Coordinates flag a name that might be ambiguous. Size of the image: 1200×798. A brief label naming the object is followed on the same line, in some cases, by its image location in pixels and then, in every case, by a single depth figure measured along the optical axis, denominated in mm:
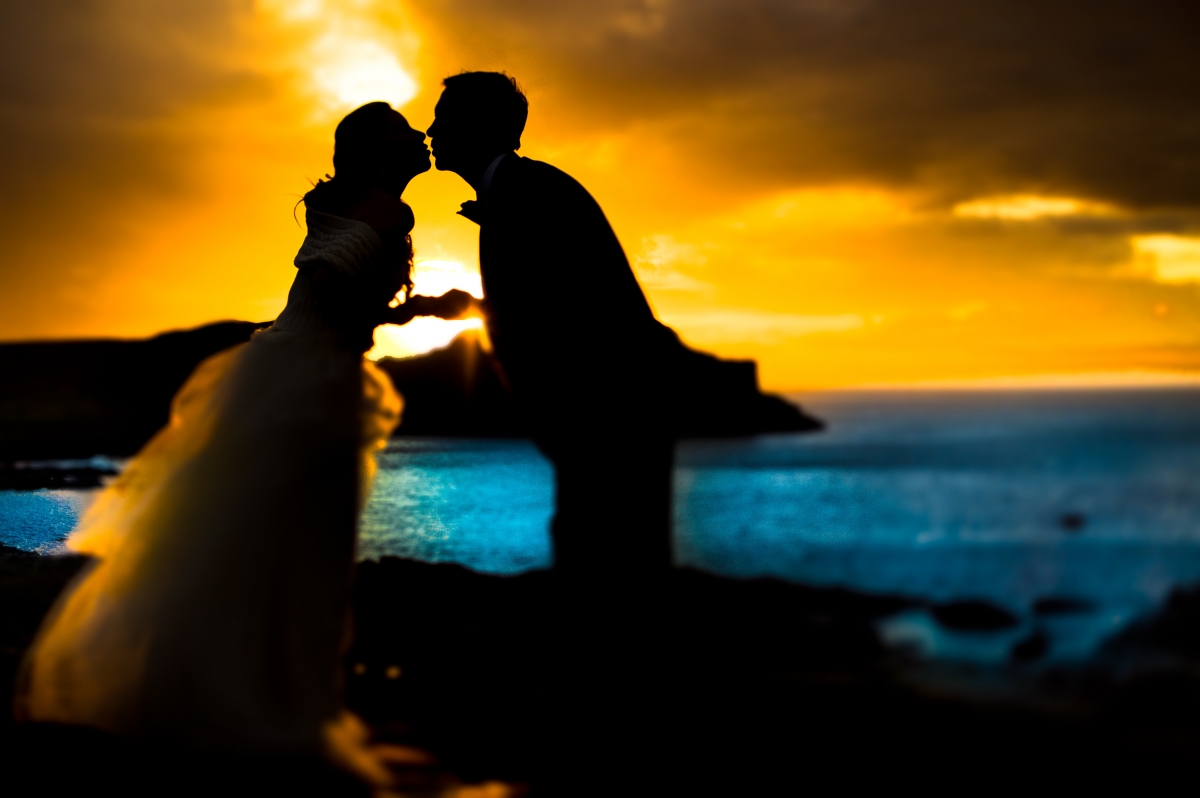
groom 3793
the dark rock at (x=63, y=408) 41906
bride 3037
